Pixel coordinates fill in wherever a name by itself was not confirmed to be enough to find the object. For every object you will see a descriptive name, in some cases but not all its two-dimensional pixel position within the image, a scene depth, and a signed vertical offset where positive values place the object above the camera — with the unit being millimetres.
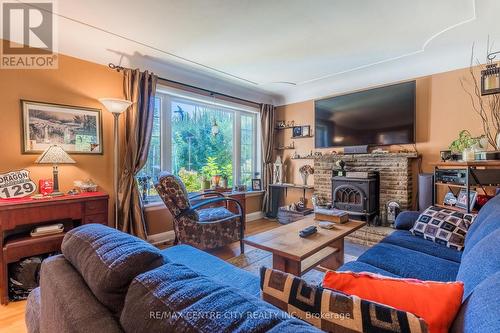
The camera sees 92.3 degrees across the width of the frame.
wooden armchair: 2607 -649
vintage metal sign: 2172 -186
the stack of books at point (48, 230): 2127 -589
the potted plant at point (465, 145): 2561 +227
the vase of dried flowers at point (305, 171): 4510 -130
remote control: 2016 -575
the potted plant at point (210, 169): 4076 -83
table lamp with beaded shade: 2274 +55
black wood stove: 3572 -506
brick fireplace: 3357 -181
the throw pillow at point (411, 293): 654 -389
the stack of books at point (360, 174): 3621 -154
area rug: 2317 -1072
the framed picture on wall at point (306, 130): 4586 +651
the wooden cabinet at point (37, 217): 1971 -480
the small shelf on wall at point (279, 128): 4911 +756
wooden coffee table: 1730 -617
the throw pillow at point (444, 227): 1883 -522
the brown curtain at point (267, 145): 4805 +386
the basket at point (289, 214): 4039 -868
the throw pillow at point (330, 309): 561 -374
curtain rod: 2925 +1193
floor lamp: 2570 +584
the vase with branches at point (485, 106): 2914 +721
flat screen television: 3477 +739
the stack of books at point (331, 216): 2441 -535
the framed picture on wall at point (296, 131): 4687 +650
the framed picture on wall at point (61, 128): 2443 +403
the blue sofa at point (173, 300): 493 -330
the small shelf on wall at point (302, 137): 4588 +536
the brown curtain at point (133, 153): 2939 +142
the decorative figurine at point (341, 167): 3889 -49
